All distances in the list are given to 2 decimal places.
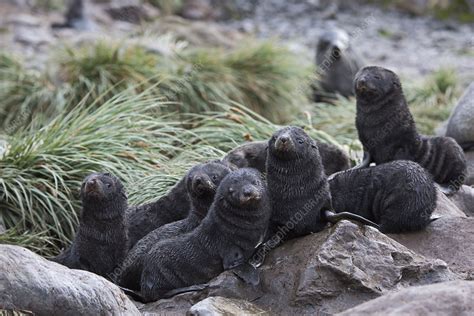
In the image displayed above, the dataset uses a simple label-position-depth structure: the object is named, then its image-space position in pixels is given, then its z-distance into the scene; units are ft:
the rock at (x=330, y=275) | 34.27
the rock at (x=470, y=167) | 53.26
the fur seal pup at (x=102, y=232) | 41.27
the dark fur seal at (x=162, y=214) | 44.29
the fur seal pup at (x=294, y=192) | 37.52
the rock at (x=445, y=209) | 43.22
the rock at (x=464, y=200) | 47.78
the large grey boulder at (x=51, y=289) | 30.99
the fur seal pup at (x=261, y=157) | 47.34
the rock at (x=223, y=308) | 32.48
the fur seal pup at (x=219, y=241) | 35.78
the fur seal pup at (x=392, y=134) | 47.47
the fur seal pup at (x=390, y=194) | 40.34
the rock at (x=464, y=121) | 55.67
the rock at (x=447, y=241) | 38.55
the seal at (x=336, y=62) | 84.89
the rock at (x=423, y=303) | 27.30
